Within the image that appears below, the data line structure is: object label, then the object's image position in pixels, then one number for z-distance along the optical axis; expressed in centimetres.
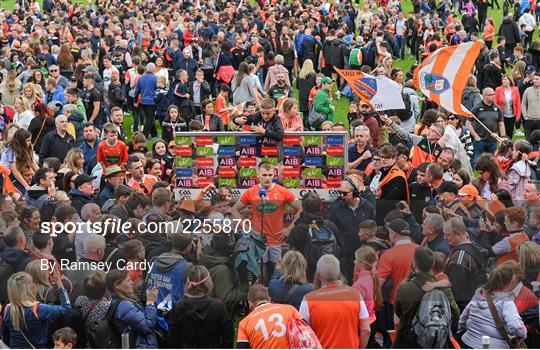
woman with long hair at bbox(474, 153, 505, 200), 1145
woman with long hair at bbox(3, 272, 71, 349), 834
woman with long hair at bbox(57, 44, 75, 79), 2044
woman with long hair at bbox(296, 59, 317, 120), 1969
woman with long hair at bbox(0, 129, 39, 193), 1295
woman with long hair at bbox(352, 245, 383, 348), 875
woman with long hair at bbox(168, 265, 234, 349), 823
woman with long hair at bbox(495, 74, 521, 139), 1752
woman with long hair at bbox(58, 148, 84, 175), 1235
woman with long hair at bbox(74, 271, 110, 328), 838
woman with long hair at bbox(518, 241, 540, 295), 857
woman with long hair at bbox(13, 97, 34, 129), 1581
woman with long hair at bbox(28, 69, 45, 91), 1864
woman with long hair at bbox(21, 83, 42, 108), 1645
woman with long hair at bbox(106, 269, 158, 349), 829
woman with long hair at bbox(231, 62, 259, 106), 1809
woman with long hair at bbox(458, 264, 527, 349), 814
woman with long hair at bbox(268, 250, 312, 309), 859
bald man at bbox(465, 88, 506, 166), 1560
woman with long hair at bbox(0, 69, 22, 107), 1806
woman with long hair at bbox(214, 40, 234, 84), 2103
